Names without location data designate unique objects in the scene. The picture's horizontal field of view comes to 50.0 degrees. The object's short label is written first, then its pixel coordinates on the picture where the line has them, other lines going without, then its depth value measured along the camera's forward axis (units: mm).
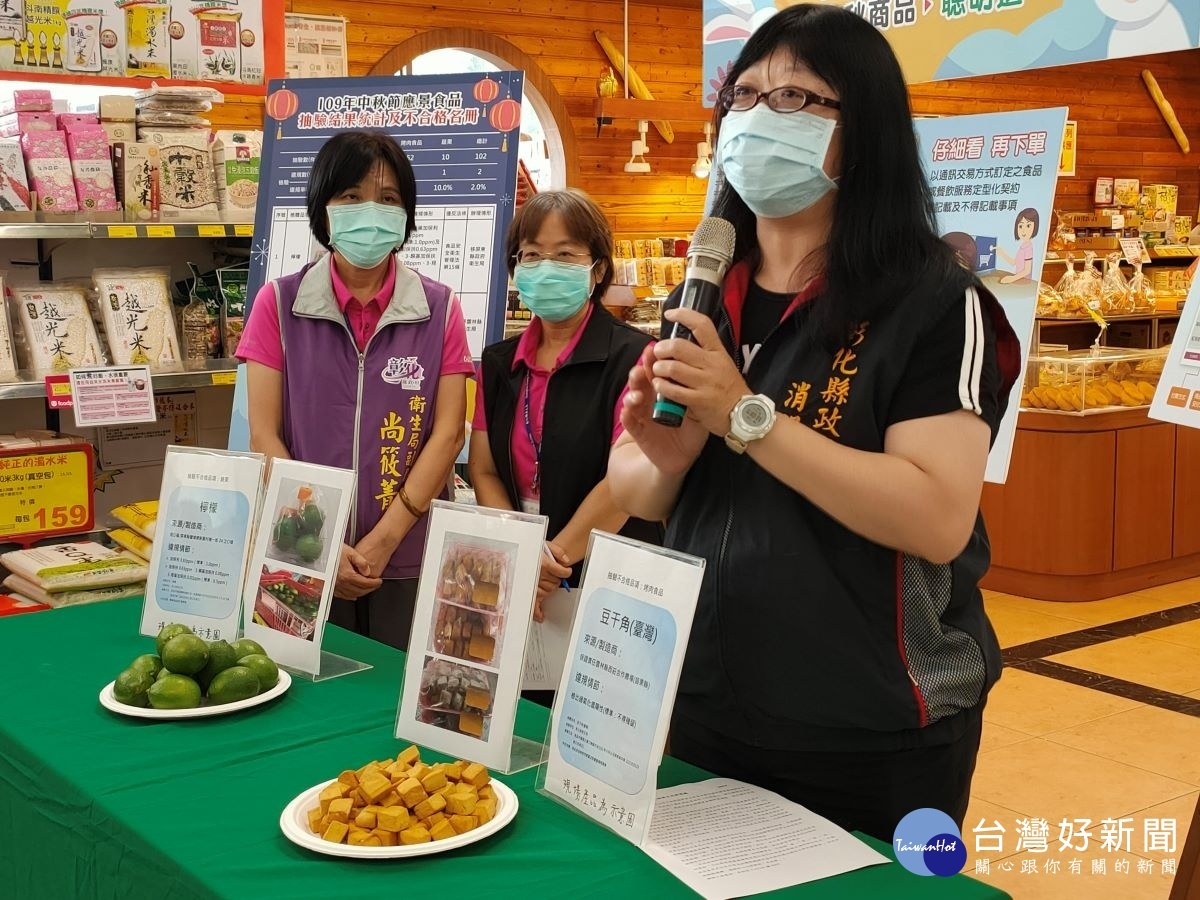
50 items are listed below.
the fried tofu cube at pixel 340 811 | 1404
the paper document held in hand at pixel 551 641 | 2234
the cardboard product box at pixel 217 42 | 4145
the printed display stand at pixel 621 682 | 1361
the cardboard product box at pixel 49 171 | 3650
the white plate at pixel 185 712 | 1811
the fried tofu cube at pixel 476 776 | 1476
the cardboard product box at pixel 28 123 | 3674
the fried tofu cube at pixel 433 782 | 1438
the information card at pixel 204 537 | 2090
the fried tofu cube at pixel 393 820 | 1389
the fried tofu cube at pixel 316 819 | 1406
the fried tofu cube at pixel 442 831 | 1396
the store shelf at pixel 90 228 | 3557
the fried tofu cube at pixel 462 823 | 1406
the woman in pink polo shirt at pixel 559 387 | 2525
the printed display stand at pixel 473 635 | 1614
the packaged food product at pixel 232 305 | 4023
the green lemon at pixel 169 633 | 1905
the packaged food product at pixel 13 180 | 3592
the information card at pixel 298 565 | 1957
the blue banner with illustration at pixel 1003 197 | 3426
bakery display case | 5852
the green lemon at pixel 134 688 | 1862
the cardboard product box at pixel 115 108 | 3840
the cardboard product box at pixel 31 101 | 3729
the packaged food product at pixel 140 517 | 3340
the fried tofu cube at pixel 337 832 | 1383
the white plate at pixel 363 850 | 1360
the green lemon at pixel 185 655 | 1855
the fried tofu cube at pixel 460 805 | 1421
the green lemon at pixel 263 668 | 1885
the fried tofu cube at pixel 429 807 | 1416
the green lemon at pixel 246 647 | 1936
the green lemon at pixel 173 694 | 1829
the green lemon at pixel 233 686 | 1853
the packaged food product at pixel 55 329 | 3686
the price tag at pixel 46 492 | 3654
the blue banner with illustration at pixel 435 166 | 3568
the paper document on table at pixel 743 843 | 1327
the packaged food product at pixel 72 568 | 3129
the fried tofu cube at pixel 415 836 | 1381
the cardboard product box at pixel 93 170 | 3729
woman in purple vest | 2697
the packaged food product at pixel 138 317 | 3801
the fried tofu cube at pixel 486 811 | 1432
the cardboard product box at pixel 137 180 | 3809
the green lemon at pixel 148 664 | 1882
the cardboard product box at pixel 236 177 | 3982
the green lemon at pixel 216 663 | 1895
